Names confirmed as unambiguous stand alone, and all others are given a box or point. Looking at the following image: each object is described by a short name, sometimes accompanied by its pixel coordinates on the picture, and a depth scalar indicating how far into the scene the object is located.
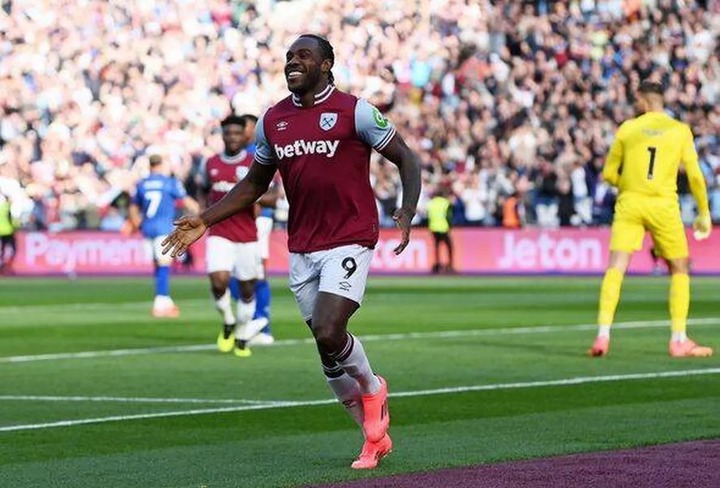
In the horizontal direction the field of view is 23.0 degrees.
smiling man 9.23
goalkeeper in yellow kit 16.06
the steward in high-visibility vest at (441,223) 39.09
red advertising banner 38.59
